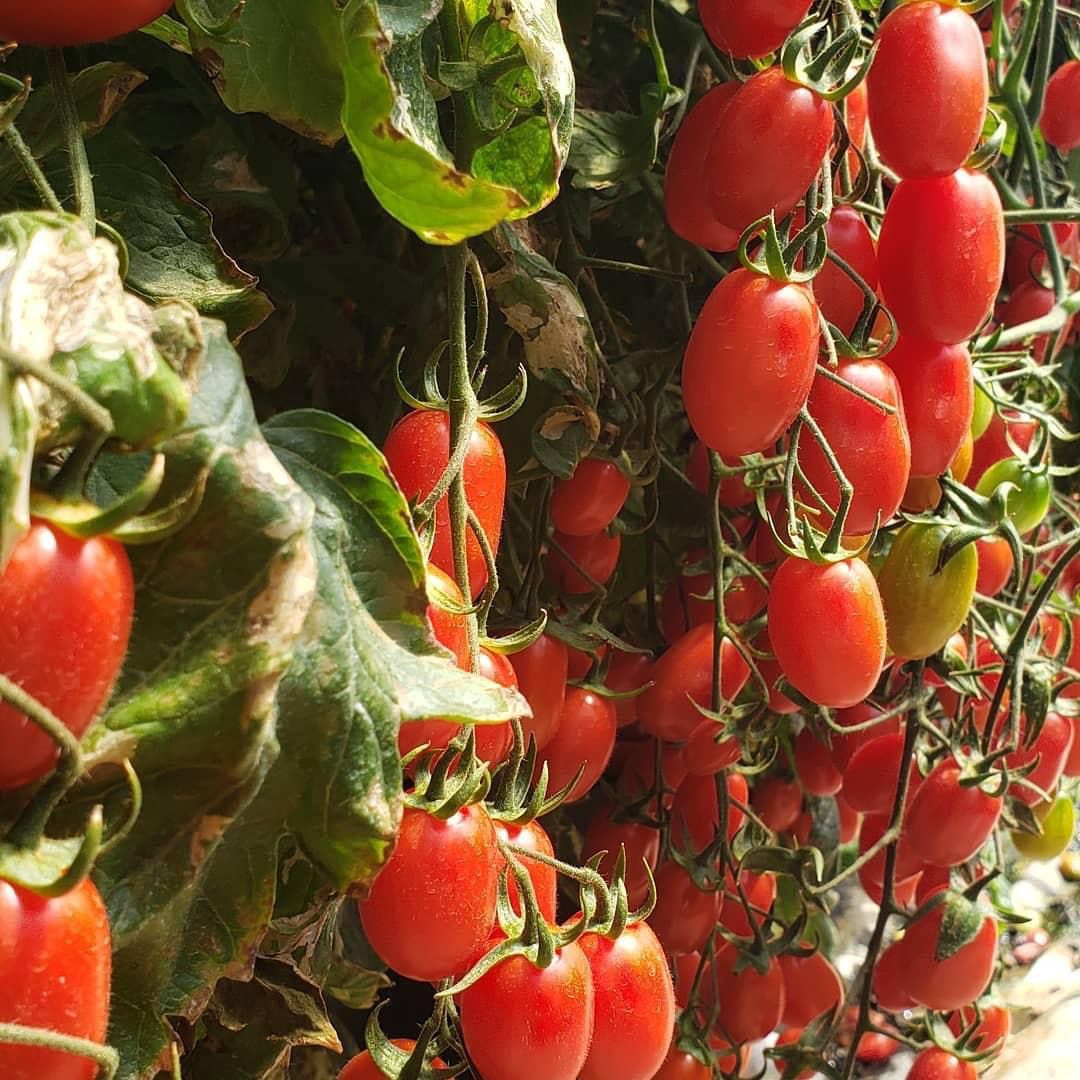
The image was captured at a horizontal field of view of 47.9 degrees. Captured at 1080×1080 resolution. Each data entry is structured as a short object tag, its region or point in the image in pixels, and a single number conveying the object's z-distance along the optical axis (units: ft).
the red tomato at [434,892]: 1.39
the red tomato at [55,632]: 0.80
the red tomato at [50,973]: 0.82
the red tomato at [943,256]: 2.03
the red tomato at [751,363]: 1.83
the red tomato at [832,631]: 2.02
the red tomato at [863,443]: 1.99
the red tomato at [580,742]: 2.22
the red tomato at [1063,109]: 3.38
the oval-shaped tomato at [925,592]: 2.41
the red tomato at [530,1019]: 1.56
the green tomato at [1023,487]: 2.87
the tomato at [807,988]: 3.14
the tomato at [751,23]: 1.85
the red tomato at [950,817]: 2.69
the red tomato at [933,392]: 2.15
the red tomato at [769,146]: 1.85
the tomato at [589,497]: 2.22
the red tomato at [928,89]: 1.95
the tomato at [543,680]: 2.06
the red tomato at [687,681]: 2.43
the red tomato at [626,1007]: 1.75
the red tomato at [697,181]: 2.10
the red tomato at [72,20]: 1.00
